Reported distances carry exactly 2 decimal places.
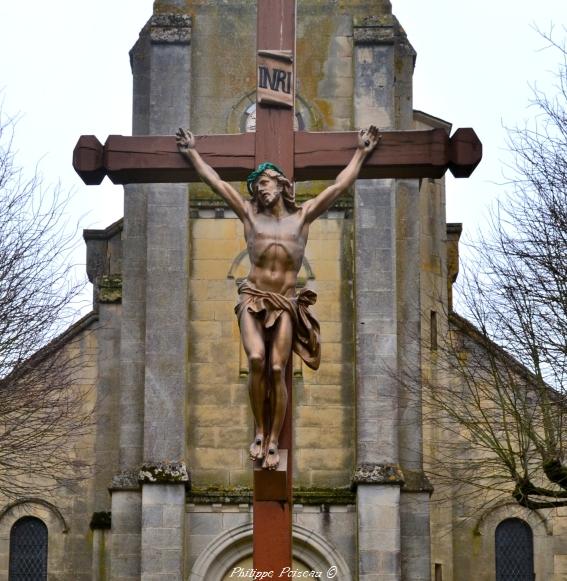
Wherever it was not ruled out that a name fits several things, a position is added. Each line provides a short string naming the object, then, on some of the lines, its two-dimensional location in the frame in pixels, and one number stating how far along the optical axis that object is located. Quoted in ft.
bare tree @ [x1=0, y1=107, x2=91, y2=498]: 81.61
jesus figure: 37.45
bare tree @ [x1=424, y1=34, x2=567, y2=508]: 75.77
